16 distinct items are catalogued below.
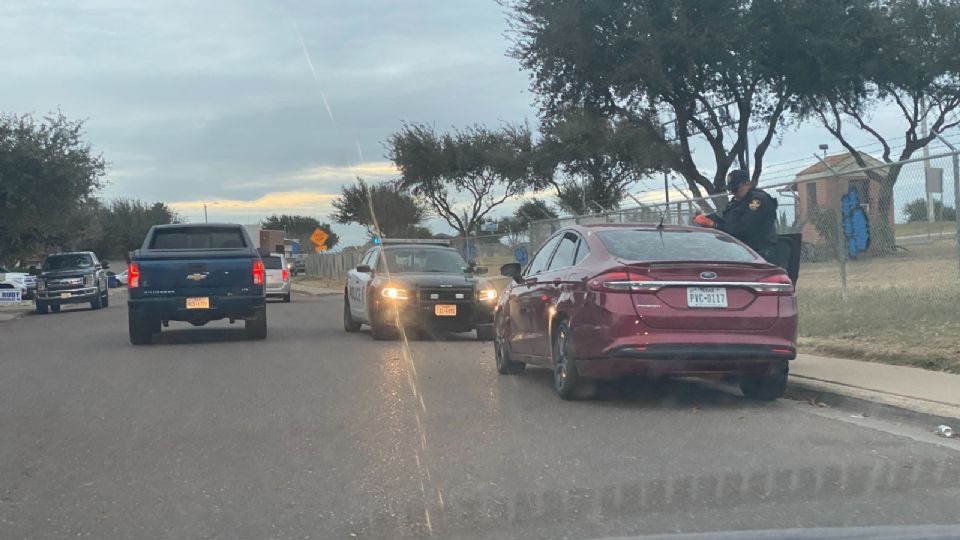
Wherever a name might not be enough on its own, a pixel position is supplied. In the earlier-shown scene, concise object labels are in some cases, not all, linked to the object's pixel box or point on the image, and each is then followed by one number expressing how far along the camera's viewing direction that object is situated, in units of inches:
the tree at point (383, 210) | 2549.2
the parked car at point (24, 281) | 1514.5
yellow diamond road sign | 1713.8
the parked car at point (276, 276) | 1242.0
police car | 619.8
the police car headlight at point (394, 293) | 620.4
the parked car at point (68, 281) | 1186.6
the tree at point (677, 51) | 1019.3
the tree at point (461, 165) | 2034.9
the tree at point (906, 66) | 1082.7
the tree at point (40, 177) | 1227.2
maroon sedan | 324.5
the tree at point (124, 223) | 3646.7
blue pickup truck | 609.3
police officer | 420.2
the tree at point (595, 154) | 1288.1
